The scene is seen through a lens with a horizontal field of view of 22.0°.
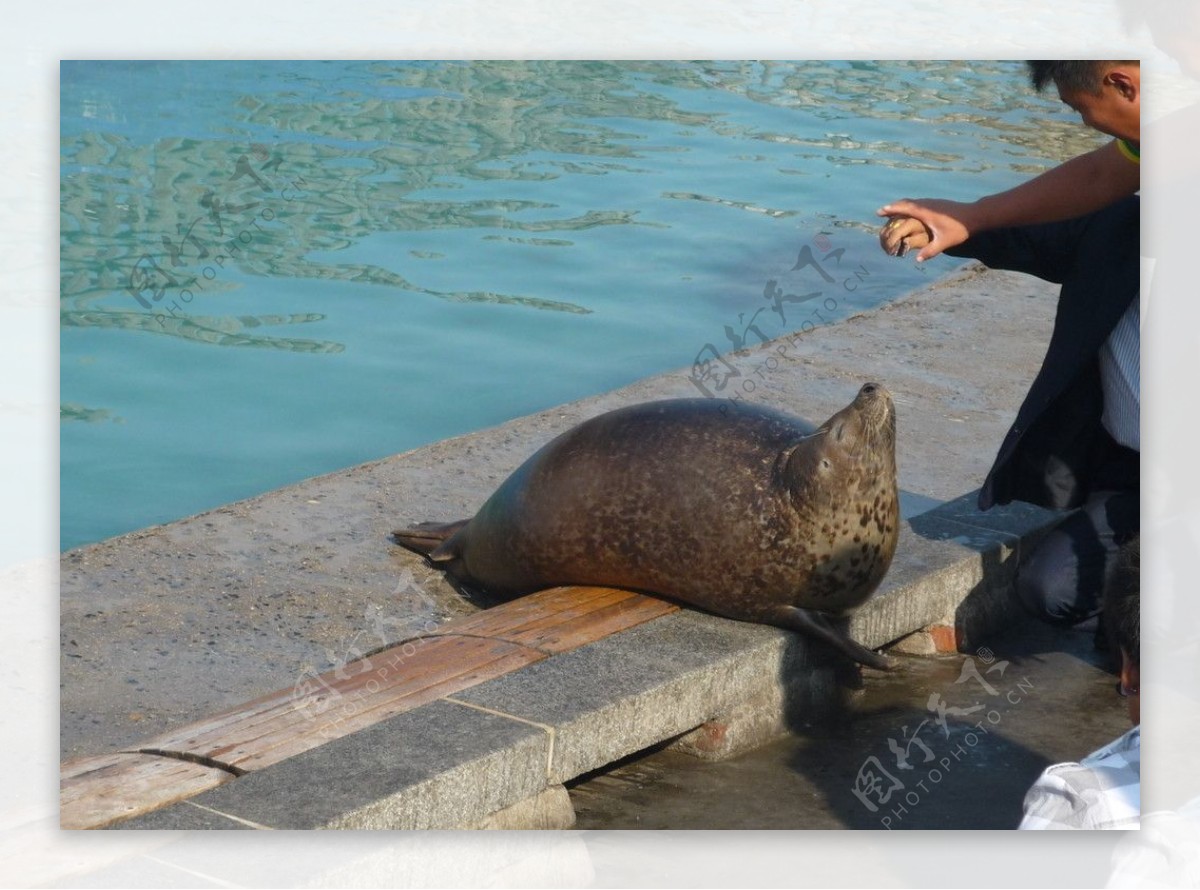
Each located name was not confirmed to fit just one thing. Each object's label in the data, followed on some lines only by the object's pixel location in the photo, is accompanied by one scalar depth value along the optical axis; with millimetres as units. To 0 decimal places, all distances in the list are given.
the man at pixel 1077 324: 7589
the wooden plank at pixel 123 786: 6256
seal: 8125
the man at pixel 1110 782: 5124
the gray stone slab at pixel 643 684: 7045
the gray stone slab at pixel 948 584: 8698
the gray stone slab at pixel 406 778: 6196
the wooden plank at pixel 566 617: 7827
